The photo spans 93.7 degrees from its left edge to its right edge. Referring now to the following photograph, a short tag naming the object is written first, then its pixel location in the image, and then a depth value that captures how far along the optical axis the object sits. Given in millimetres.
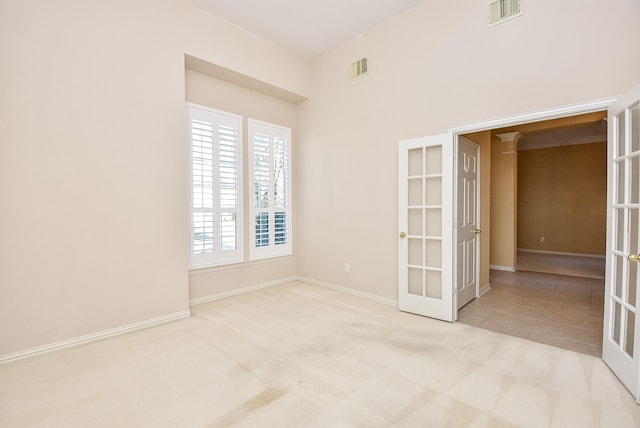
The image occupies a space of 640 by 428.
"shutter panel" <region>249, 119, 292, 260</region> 4668
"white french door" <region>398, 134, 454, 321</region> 3414
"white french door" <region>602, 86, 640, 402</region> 2125
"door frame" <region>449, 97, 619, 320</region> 2553
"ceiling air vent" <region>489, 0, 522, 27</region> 2895
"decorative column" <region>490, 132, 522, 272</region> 6066
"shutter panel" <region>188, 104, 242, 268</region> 3984
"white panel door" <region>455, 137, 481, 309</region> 3801
